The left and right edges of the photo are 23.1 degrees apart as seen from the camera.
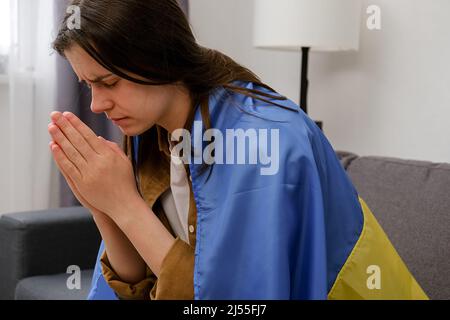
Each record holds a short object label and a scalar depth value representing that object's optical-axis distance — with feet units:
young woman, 5.03
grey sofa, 6.72
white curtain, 9.66
